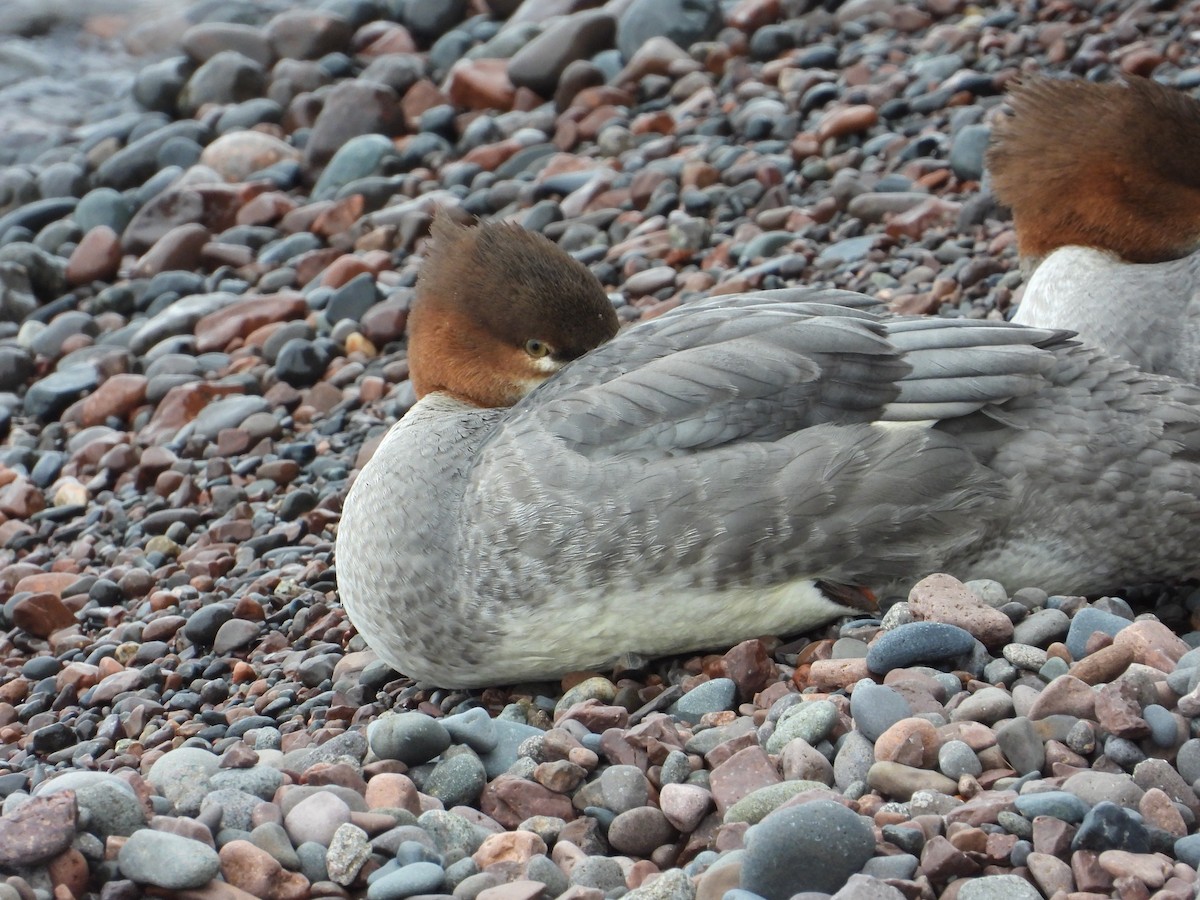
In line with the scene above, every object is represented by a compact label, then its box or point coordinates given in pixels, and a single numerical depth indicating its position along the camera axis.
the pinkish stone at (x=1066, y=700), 6.28
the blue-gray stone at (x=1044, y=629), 7.13
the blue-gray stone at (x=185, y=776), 6.40
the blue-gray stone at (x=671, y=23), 16.91
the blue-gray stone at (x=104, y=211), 16.58
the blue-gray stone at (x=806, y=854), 5.36
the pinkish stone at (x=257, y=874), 5.75
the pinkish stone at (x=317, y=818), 6.07
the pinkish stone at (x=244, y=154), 17.12
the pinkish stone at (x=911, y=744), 6.16
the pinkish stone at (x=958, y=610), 7.12
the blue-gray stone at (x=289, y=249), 15.11
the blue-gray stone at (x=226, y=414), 12.32
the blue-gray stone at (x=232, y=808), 6.14
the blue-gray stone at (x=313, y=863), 5.95
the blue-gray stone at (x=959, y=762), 6.09
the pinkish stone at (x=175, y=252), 15.37
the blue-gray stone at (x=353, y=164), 16.22
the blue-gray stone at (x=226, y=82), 19.06
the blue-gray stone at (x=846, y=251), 12.42
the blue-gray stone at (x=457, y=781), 6.72
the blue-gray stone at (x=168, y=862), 5.60
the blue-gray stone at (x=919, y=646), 6.96
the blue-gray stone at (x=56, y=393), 13.50
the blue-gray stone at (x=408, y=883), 5.75
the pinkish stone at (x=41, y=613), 10.35
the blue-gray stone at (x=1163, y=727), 6.05
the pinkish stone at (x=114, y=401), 13.16
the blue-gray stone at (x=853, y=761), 6.22
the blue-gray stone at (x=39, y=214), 16.94
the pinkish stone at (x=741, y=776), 6.21
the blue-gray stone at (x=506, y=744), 6.98
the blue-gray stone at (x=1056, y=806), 5.57
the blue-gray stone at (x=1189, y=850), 5.38
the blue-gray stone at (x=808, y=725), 6.46
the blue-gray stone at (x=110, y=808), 5.86
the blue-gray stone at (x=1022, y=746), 6.11
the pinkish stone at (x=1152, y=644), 6.55
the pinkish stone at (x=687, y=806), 6.20
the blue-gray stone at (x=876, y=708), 6.41
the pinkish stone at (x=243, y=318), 13.79
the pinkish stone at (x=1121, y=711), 6.06
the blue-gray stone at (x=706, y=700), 7.31
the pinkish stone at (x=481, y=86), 17.02
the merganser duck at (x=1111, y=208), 9.57
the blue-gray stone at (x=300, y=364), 12.84
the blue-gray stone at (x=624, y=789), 6.47
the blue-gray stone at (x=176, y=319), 14.10
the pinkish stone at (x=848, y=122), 14.11
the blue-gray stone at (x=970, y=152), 13.08
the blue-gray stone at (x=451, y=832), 6.25
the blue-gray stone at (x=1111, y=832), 5.40
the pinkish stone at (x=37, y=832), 5.55
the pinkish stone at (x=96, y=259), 15.66
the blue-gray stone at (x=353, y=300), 13.52
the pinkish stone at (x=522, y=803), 6.58
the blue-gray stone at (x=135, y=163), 17.69
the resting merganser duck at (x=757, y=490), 7.62
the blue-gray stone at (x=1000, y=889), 5.23
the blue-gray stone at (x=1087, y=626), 6.97
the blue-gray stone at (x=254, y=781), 6.49
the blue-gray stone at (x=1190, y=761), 5.92
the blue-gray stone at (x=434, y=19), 19.53
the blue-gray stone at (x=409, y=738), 6.80
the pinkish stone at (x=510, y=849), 6.08
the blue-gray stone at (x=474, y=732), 7.01
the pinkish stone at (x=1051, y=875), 5.29
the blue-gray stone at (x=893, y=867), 5.36
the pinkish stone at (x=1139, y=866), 5.20
